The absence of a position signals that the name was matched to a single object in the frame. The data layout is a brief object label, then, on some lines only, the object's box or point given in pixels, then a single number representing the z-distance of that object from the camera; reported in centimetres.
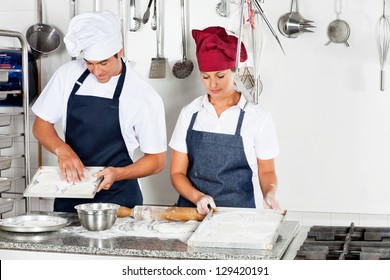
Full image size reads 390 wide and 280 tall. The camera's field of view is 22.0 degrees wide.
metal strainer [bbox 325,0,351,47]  562
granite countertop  337
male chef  484
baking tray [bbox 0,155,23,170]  588
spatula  612
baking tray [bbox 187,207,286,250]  346
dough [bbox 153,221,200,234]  381
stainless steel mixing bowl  380
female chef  460
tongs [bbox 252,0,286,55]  437
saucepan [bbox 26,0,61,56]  638
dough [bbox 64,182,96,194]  414
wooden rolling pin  405
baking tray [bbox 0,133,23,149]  608
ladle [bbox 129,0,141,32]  613
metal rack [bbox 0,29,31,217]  593
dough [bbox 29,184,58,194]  417
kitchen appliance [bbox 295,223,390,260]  323
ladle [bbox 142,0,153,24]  605
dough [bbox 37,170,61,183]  429
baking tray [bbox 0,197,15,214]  603
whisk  555
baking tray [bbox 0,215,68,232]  380
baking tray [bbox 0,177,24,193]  591
